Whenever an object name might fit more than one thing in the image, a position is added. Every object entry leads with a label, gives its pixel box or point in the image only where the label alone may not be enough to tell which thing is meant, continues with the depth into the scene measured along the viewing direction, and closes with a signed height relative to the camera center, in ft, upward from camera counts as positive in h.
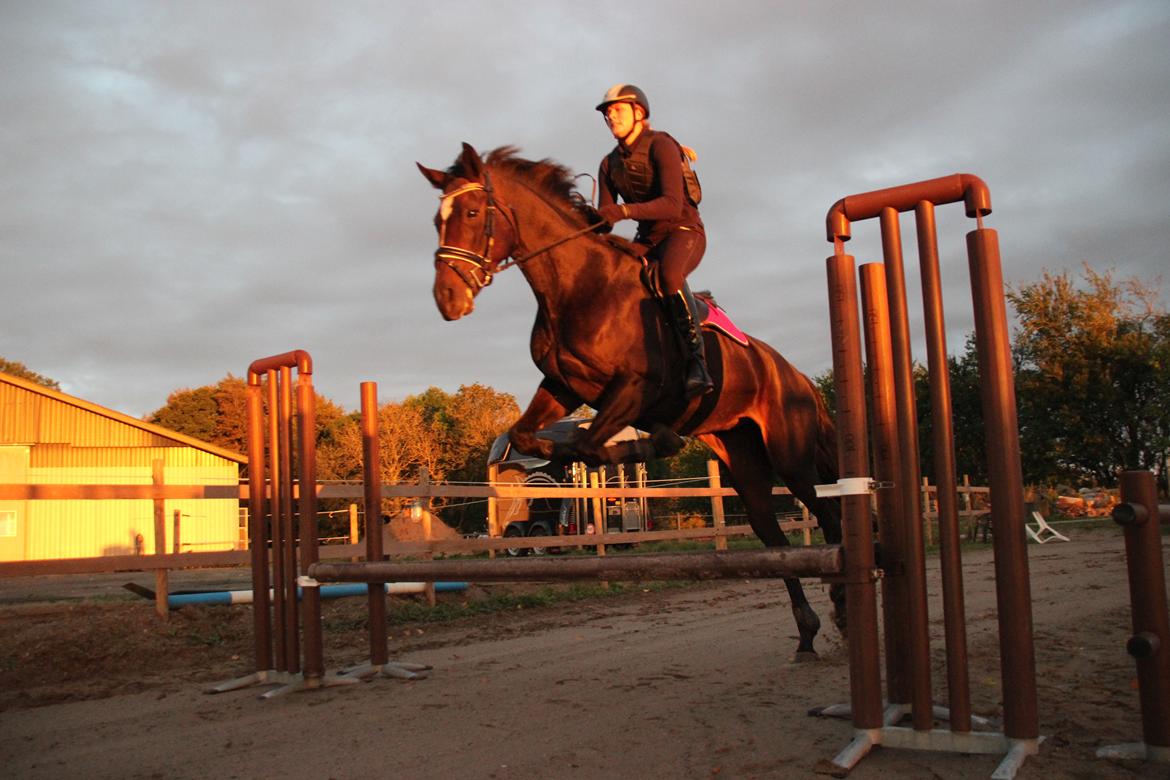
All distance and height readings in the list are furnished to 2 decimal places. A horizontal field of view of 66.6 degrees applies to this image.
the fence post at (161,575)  24.76 -2.31
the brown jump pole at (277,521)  18.38 -0.74
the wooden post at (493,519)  44.91 -2.25
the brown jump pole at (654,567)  10.66 -1.31
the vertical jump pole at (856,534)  10.52 -0.93
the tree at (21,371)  147.46 +21.44
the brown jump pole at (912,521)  10.78 -0.82
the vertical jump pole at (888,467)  11.12 -0.15
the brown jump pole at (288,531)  18.30 -0.95
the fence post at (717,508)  50.80 -2.56
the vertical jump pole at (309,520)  17.95 -0.73
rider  15.98 +5.01
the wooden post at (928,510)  71.49 -4.97
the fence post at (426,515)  32.37 -1.47
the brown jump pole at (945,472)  10.55 -0.23
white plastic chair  65.73 -6.59
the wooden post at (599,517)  44.50 -2.36
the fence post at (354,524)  40.24 -1.93
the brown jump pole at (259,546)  18.80 -1.28
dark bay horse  15.21 +2.81
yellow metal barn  73.67 +2.13
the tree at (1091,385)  92.32 +6.37
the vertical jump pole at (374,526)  18.79 -0.94
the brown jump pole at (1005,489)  9.93 -0.46
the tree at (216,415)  141.69 +11.83
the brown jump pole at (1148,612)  9.52 -1.85
